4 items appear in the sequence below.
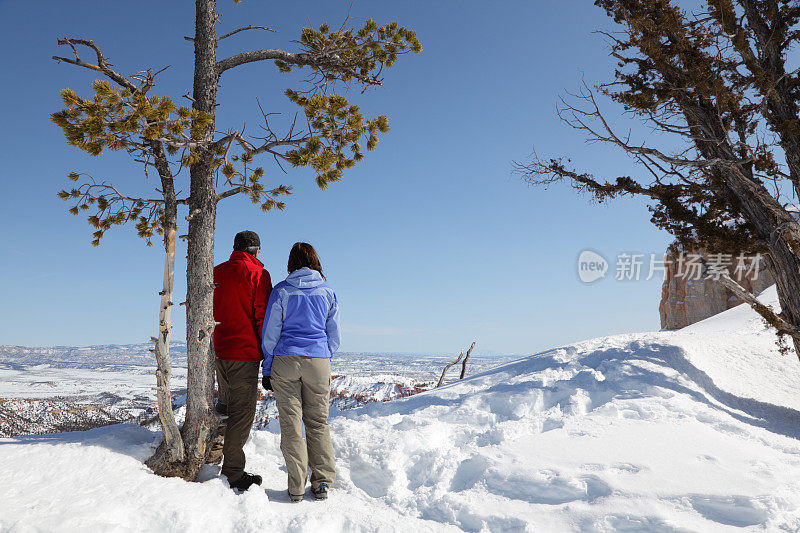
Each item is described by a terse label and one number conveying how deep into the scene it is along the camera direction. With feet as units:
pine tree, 13.79
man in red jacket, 15.39
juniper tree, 28.25
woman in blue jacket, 14.69
